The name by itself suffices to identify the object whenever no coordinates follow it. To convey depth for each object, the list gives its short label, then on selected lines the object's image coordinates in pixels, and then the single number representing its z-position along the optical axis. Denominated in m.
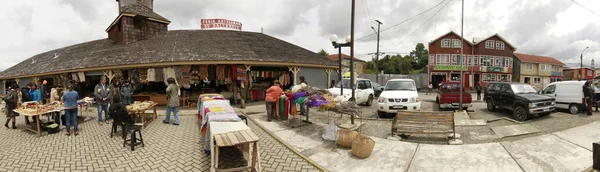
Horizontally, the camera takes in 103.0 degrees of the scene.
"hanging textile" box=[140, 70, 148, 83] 13.81
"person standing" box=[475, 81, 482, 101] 17.39
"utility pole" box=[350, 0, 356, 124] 10.37
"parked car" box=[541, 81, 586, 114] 10.16
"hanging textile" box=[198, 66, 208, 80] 13.57
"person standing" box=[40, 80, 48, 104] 13.02
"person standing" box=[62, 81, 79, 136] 7.41
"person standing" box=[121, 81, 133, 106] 9.58
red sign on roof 21.78
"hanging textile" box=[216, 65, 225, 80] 13.67
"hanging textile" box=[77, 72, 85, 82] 15.10
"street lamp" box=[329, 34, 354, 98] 10.30
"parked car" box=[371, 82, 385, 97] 21.47
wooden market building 13.53
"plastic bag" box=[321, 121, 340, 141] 6.54
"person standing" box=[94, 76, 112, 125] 8.88
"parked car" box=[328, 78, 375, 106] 12.69
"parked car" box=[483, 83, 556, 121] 8.94
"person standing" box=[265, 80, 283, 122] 8.90
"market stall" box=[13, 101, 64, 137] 7.23
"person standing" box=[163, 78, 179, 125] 8.56
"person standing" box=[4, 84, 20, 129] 8.55
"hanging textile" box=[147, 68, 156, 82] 13.52
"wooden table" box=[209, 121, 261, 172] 4.02
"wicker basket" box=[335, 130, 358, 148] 5.89
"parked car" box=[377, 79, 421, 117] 9.68
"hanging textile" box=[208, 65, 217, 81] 13.83
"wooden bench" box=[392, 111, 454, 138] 6.58
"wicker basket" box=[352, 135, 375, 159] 5.28
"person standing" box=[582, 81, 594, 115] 9.78
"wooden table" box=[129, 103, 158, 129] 8.04
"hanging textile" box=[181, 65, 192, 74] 13.26
